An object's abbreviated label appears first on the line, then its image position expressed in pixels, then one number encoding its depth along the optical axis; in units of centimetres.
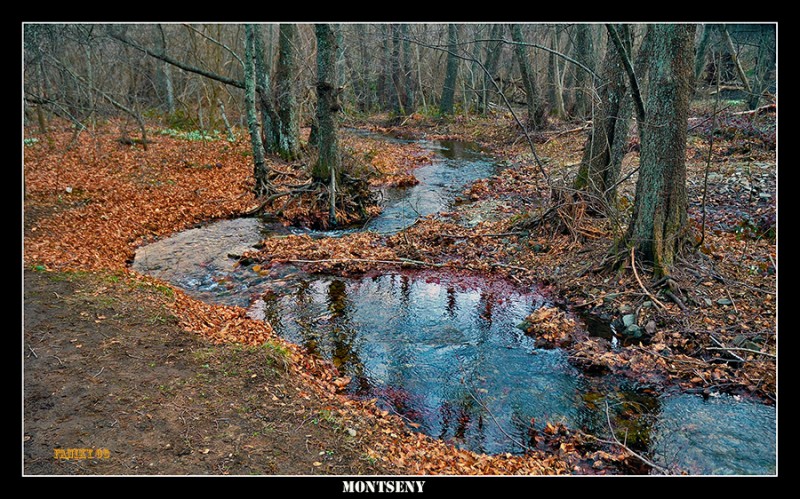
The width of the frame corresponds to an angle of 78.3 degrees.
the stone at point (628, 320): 714
